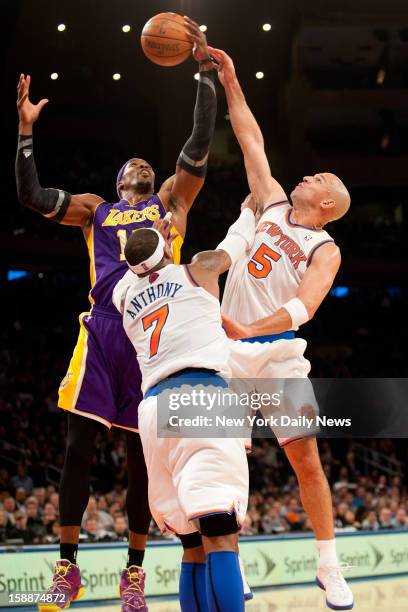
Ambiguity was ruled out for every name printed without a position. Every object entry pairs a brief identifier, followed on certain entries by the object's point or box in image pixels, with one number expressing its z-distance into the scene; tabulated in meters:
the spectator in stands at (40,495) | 12.04
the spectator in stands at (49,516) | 11.03
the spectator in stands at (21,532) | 10.33
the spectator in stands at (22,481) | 13.33
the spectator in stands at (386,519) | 14.08
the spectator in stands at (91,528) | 10.69
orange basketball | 6.04
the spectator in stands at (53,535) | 10.24
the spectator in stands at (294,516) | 13.20
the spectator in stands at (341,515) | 13.80
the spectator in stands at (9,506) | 11.12
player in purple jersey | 5.28
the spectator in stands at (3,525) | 10.29
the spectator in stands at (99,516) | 11.23
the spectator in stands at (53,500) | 11.85
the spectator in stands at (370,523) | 13.63
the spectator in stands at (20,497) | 11.82
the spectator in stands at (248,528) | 12.53
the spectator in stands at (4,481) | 13.13
